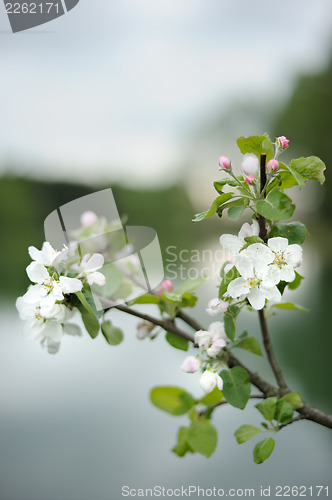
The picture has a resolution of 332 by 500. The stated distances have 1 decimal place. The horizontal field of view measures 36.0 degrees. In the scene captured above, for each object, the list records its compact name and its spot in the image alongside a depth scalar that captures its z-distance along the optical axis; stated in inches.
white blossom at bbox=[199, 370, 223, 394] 32.6
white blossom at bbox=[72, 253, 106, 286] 33.8
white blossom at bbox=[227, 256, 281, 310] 30.9
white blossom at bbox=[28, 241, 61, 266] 33.6
